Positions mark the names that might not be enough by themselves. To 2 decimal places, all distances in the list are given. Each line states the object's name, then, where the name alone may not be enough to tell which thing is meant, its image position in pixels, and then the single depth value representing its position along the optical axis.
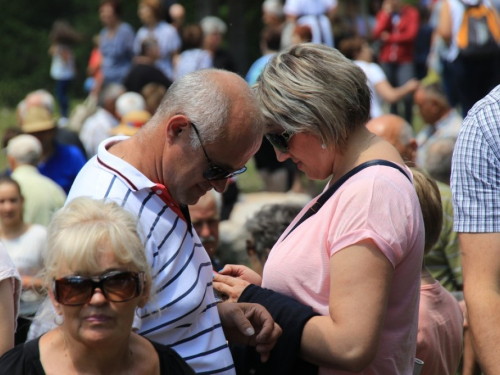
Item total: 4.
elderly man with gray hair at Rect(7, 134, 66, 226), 13.00
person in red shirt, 25.47
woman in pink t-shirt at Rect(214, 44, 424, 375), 4.90
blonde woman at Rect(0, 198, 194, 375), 4.33
